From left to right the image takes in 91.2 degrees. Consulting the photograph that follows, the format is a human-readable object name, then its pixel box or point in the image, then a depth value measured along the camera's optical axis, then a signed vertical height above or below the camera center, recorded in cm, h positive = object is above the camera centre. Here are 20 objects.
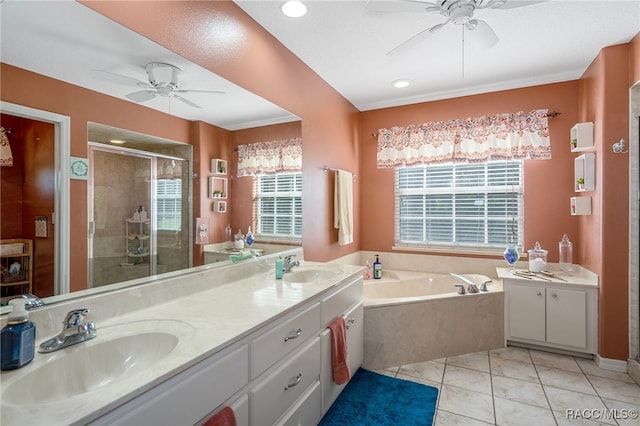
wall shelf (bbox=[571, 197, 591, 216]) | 267 +6
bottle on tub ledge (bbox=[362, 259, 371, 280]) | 362 -72
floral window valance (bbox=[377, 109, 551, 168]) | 306 +77
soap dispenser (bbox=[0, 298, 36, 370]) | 89 -37
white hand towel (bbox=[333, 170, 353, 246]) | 327 +5
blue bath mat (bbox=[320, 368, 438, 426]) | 192 -127
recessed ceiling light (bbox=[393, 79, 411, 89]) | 314 +131
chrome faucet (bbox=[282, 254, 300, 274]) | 234 -40
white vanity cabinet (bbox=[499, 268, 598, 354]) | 259 -87
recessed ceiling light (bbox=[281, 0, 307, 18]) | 195 +130
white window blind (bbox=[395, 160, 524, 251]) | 329 +9
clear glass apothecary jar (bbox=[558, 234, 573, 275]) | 296 -40
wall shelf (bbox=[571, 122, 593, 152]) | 266 +65
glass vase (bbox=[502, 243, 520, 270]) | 307 -42
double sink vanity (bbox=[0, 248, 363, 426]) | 83 -48
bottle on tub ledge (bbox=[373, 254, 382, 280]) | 358 -67
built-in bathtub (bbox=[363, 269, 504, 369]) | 260 -98
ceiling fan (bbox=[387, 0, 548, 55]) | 158 +107
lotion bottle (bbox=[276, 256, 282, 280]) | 213 -39
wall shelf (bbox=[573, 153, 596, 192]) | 262 +35
